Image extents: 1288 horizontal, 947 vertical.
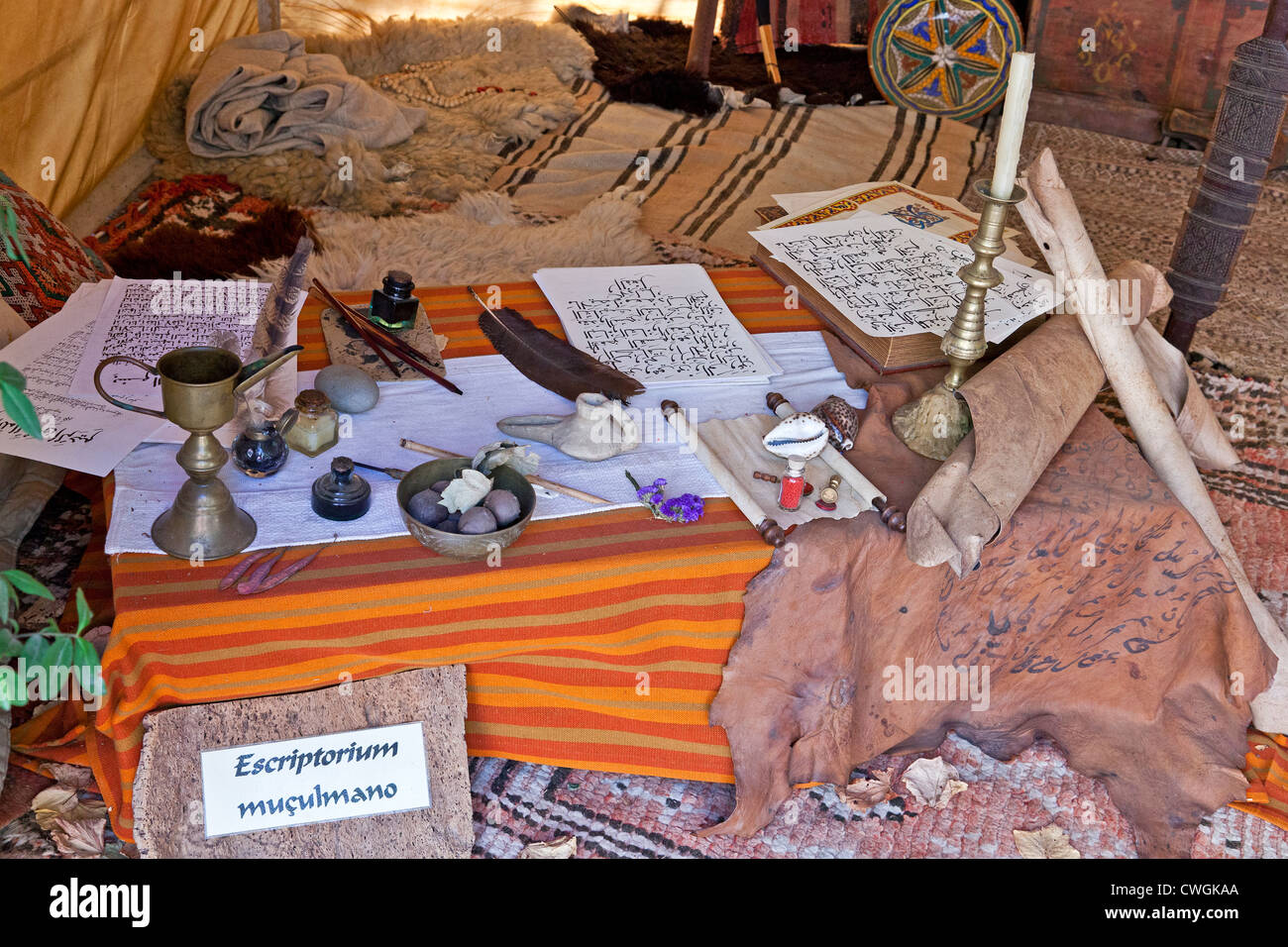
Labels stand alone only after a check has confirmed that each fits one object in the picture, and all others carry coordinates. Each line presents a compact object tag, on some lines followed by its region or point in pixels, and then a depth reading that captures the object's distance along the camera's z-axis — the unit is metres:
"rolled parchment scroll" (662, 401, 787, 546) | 1.52
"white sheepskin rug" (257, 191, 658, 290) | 2.94
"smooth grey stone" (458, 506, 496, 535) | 1.42
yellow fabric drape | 3.06
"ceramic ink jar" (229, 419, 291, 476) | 1.53
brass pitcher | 1.32
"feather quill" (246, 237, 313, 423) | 1.71
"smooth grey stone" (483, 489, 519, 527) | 1.43
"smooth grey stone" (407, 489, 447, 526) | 1.44
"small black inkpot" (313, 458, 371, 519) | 1.47
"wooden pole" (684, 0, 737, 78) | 4.46
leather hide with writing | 1.65
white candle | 1.43
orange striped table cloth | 1.39
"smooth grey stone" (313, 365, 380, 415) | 1.68
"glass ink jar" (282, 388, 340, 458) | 1.58
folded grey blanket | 3.72
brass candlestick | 1.61
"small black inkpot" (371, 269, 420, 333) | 1.88
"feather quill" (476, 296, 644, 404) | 1.78
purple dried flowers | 1.55
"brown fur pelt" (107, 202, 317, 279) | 2.90
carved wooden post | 2.45
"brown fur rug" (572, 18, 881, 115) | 4.36
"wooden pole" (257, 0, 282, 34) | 4.34
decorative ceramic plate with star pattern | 4.29
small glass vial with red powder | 1.57
